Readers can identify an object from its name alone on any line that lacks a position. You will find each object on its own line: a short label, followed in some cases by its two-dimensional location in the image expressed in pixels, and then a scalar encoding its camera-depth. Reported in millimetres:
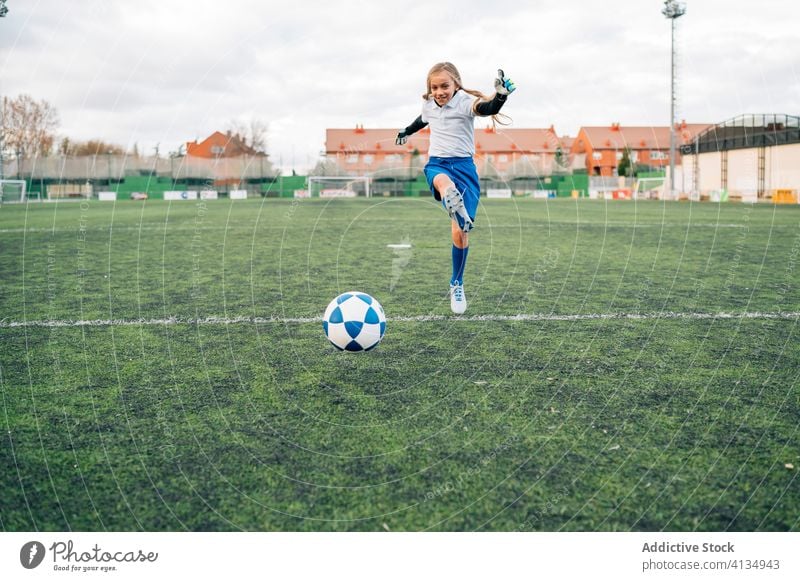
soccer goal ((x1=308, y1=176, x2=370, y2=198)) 52438
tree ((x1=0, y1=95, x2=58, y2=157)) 27991
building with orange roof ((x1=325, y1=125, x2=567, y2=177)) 52969
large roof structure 37344
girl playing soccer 6723
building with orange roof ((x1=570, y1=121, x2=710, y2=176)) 78750
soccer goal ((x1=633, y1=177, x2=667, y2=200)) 53844
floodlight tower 31697
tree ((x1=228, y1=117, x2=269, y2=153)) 42088
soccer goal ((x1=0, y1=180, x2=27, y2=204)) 42234
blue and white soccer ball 4918
